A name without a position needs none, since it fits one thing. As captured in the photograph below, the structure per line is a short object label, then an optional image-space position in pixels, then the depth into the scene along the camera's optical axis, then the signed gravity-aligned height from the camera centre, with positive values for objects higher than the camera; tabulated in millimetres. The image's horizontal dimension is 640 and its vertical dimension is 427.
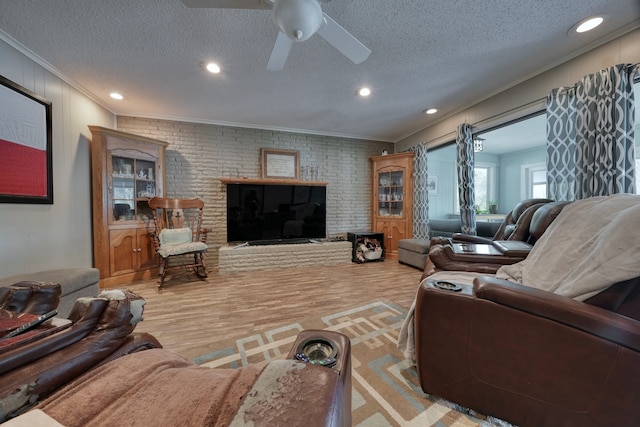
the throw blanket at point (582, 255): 786 -197
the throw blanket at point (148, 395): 429 -409
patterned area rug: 1002 -926
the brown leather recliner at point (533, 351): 749 -548
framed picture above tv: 3805 +842
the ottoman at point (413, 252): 3250 -645
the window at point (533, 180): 4989 +672
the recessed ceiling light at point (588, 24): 1597 +1376
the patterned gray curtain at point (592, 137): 1672 +602
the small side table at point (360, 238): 3854 -513
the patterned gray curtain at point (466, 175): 3020 +486
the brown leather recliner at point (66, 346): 468 -354
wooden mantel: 3476 +500
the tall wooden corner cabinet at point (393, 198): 4051 +233
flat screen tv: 3518 -20
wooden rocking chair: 2700 -285
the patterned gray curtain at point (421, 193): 3812 +294
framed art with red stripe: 1740 +581
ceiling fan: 1184 +1116
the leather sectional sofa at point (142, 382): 373 -380
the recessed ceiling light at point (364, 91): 2590 +1433
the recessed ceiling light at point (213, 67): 2108 +1422
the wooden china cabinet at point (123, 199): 2605 +172
